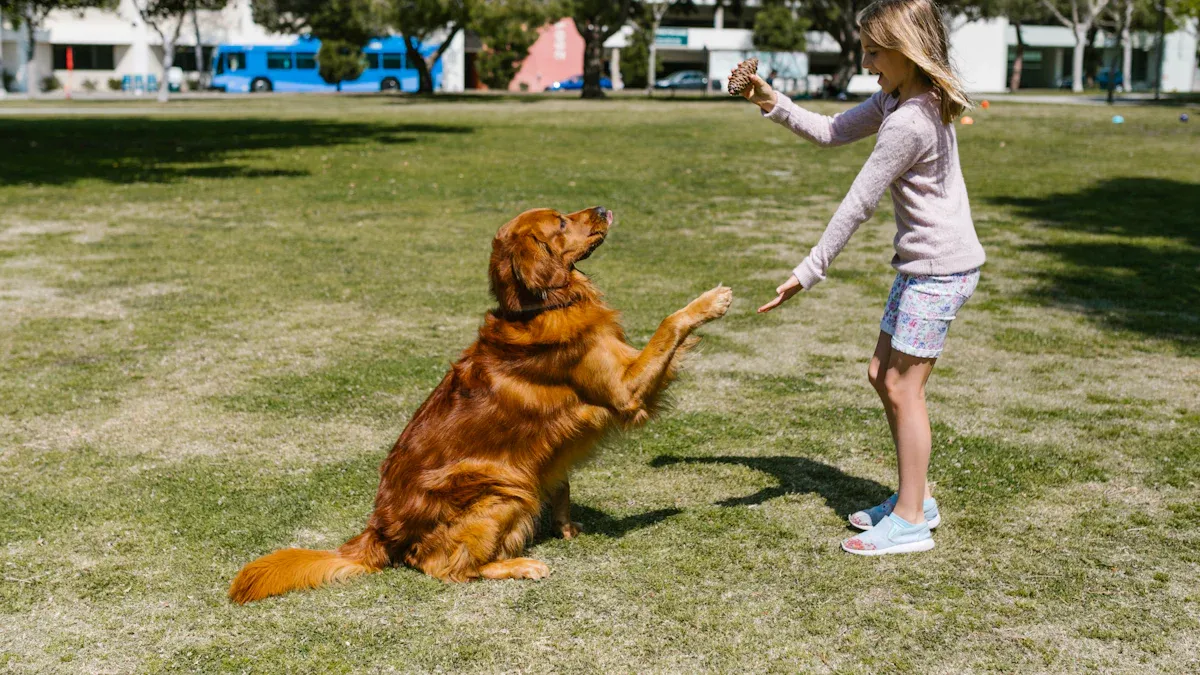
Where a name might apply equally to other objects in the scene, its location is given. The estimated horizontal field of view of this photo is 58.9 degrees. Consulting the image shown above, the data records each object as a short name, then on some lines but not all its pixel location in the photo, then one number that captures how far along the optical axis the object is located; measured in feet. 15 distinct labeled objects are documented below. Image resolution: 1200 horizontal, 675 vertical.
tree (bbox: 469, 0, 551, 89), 168.66
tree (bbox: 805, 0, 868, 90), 165.25
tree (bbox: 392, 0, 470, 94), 165.99
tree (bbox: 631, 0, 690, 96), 204.35
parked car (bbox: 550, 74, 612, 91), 245.65
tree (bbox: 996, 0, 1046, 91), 242.37
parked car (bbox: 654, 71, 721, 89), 241.76
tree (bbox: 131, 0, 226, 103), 142.31
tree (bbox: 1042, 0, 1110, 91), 227.40
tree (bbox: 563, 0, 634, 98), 164.25
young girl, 12.80
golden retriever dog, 13.19
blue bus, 229.04
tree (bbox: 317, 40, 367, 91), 212.64
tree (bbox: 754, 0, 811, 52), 252.83
